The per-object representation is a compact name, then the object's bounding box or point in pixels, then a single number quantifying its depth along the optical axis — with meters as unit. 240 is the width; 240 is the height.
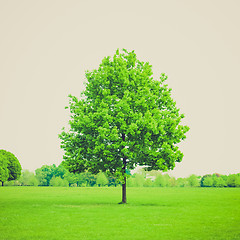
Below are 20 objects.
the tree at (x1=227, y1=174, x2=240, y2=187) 154.51
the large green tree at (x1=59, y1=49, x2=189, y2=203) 37.34
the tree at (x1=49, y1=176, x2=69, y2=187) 171.38
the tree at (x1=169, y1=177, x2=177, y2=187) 180.80
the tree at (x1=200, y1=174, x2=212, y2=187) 175.31
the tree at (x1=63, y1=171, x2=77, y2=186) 171.44
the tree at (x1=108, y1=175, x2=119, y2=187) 173.40
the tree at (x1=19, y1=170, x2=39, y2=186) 183.62
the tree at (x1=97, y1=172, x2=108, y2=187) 166.00
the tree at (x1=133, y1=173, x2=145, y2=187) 181.00
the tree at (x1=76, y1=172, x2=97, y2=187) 171.84
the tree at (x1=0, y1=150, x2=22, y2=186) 143.12
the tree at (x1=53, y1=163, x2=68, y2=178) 182.75
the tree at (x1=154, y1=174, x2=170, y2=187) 176.39
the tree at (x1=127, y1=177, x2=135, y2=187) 176.95
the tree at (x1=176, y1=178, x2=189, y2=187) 195.05
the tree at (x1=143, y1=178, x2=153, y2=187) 178.12
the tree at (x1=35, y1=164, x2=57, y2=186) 184.62
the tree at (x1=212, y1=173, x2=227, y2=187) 165.60
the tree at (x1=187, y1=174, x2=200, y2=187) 183.62
